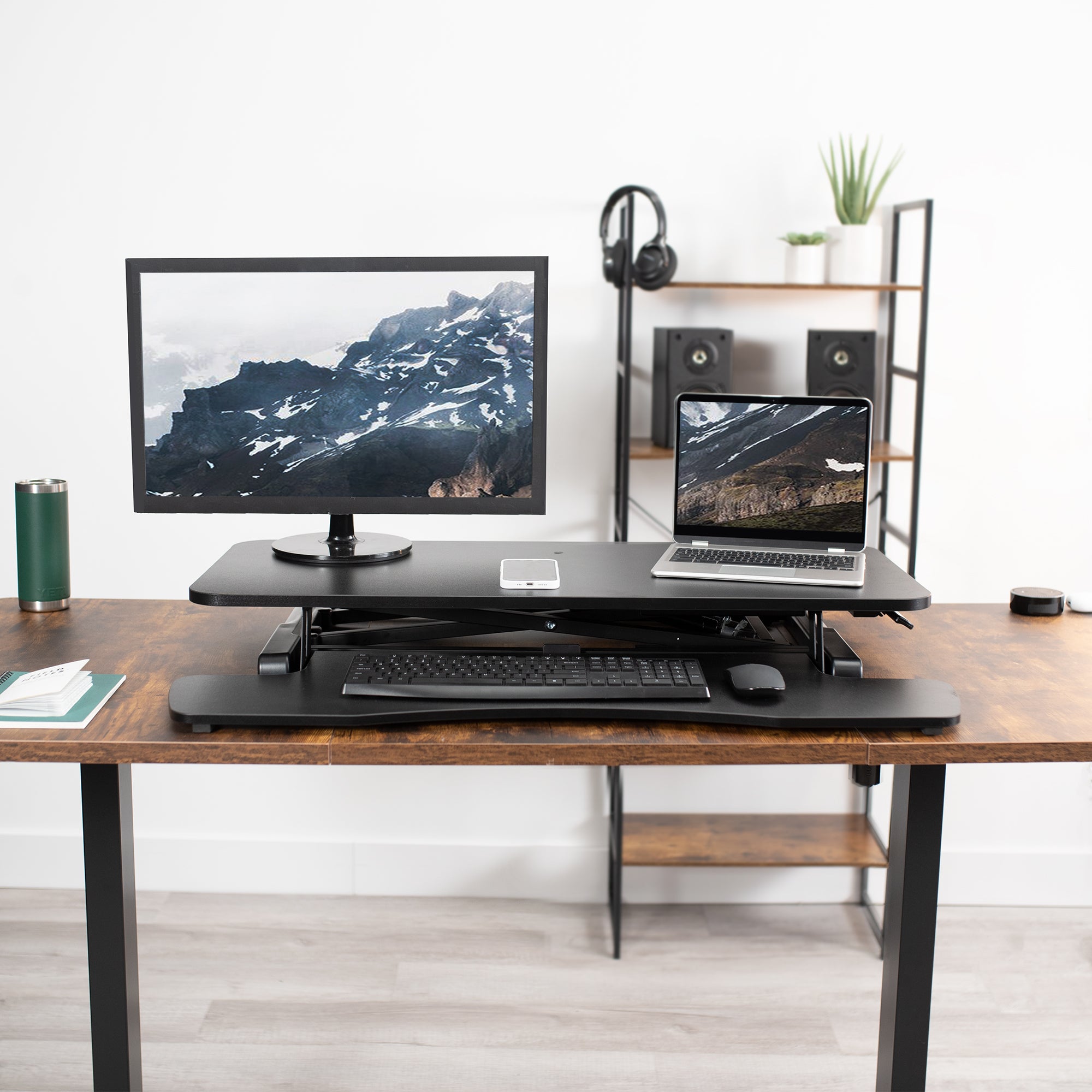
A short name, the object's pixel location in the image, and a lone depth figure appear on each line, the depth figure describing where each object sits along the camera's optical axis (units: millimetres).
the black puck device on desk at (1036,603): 2111
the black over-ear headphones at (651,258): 2410
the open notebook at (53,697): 1566
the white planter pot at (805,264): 2484
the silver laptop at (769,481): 1858
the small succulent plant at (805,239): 2496
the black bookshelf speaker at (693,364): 2510
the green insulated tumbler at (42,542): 2014
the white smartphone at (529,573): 1726
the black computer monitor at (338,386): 1821
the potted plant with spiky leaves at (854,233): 2480
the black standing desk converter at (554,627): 1554
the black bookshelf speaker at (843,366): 2508
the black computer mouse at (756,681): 1577
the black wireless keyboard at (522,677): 1584
